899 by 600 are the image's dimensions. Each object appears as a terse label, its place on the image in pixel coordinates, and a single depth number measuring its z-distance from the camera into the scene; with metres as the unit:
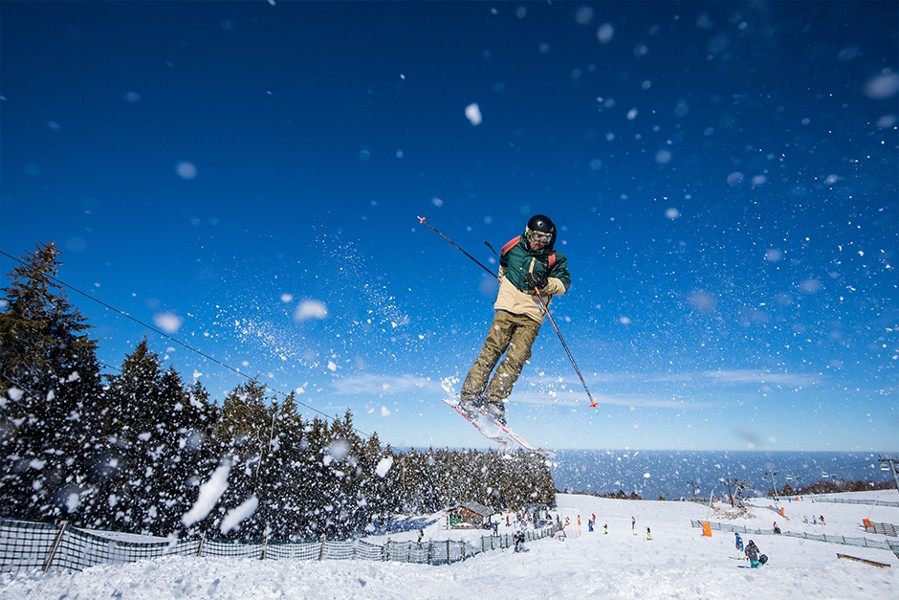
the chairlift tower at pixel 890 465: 29.87
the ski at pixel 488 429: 6.99
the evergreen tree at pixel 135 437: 20.77
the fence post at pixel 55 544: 8.70
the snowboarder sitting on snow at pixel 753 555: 17.33
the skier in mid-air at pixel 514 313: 6.06
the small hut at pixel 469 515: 51.19
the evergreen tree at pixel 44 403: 16.05
